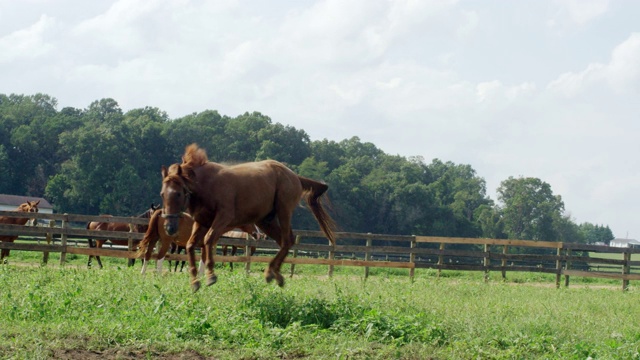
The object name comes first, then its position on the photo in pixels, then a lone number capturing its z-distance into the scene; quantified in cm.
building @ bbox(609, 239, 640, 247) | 16471
